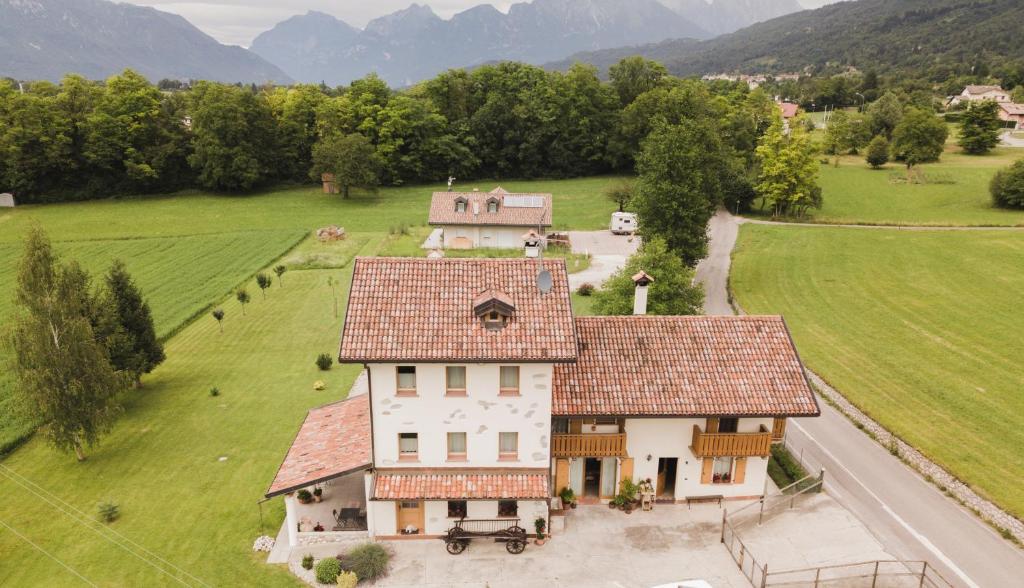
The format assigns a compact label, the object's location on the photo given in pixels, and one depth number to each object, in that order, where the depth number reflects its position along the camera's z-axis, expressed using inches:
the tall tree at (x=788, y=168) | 2893.7
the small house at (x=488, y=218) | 2588.6
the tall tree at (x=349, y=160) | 3346.5
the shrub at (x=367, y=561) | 847.1
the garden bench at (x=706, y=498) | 1009.5
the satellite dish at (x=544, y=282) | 933.2
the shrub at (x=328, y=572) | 835.4
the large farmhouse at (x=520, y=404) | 880.9
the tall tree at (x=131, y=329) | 1336.1
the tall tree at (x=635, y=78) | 4327.5
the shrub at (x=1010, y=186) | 2861.7
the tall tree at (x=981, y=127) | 4057.6
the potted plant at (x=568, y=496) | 983.6
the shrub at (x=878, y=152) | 3811.5
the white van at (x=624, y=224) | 2805.1
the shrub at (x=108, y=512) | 986.1
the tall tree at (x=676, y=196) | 1994.3
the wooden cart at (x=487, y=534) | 901.2
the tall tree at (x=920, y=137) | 3826.3
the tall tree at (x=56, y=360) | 1082.7
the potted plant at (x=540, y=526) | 917.2
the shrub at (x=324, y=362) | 1507.1
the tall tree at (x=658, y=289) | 1421.0
